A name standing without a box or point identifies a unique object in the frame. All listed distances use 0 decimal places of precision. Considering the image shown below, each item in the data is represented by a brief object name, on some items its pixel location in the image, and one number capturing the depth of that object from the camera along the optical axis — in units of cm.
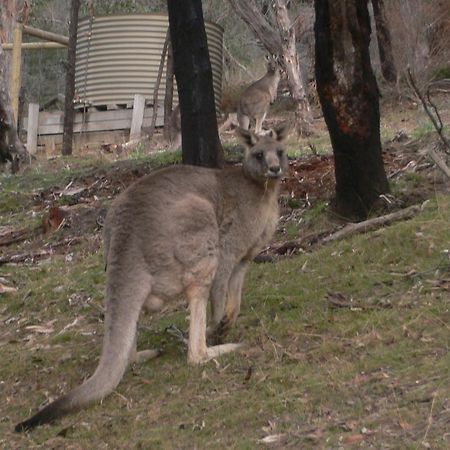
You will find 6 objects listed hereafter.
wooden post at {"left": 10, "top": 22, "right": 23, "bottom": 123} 1928
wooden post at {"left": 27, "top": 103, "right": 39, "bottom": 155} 2345
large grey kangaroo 633
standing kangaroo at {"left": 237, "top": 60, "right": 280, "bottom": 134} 2009
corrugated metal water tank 2402
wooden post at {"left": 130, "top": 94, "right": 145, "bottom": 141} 2262
